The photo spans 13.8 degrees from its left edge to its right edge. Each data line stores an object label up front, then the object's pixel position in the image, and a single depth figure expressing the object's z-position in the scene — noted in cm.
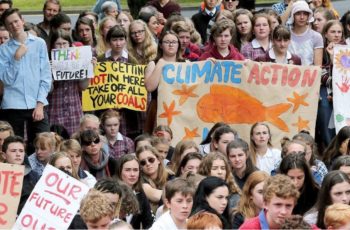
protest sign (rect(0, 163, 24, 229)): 1327
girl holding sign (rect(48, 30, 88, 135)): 1800
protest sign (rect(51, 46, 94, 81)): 1786
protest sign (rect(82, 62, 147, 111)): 1845
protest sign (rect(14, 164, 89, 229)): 1318
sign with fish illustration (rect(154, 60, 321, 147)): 1820
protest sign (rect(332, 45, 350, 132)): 1855
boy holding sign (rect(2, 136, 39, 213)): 1473
